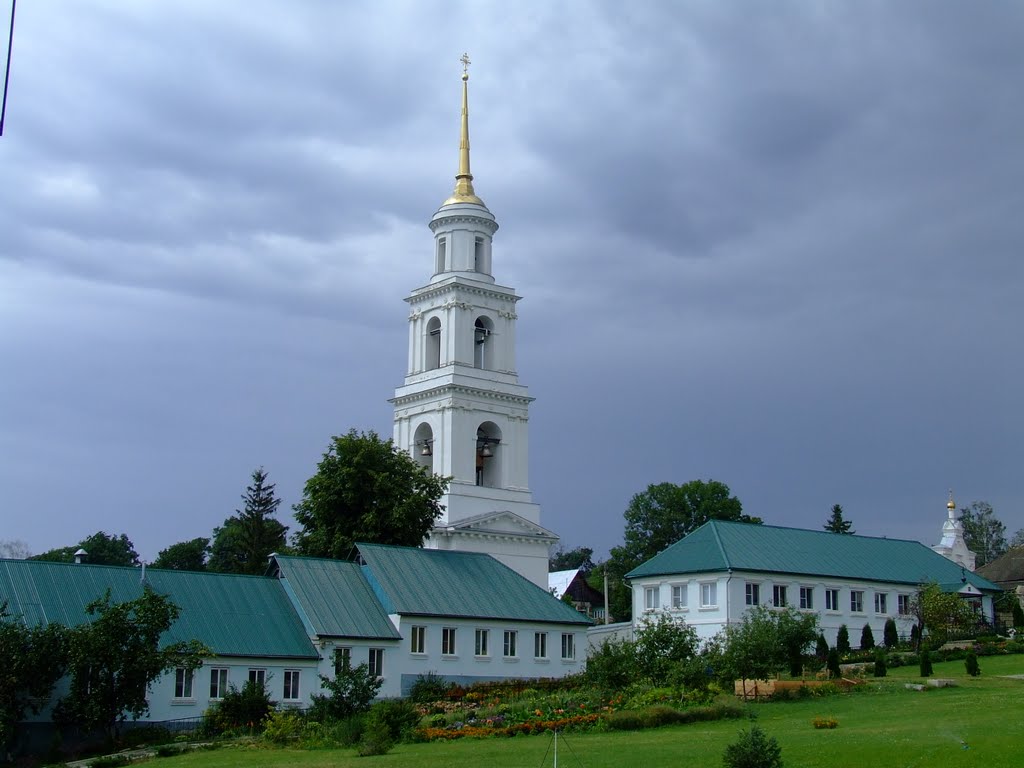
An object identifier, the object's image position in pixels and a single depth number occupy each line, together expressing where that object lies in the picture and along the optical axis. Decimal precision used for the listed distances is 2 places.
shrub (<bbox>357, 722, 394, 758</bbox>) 34.06
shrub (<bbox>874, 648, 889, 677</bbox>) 50.78
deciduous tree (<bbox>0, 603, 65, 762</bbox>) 40.56
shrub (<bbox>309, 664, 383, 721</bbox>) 40.28
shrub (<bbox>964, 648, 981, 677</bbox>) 47.88
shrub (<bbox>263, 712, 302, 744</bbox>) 39.22
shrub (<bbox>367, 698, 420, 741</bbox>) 37.28
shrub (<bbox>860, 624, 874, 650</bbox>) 65.25
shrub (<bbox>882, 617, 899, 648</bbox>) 68.06
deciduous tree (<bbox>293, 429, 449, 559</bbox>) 67.62
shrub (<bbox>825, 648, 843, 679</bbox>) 50.62
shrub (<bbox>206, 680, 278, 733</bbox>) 43.69
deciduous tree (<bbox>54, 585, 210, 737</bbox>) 41.56
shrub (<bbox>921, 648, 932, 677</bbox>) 49.03
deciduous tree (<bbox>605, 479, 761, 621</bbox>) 111.88
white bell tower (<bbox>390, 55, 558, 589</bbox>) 78.94
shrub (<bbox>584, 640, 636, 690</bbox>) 45.34
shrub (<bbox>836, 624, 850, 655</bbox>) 64.06
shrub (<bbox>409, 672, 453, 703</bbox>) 49.91
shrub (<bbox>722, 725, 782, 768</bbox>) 24.70
